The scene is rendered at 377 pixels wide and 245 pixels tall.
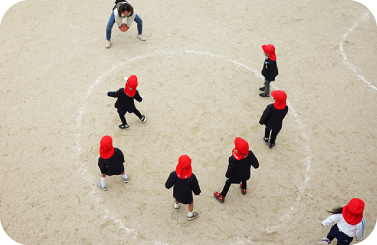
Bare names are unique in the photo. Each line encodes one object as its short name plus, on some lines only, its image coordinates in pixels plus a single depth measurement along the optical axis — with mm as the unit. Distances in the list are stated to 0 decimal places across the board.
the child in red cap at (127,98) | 7998
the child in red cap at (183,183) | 6111
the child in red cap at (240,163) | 6348
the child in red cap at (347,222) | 5559
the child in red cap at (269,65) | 9141
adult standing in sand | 10570
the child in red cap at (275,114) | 7539
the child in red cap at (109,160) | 6648
